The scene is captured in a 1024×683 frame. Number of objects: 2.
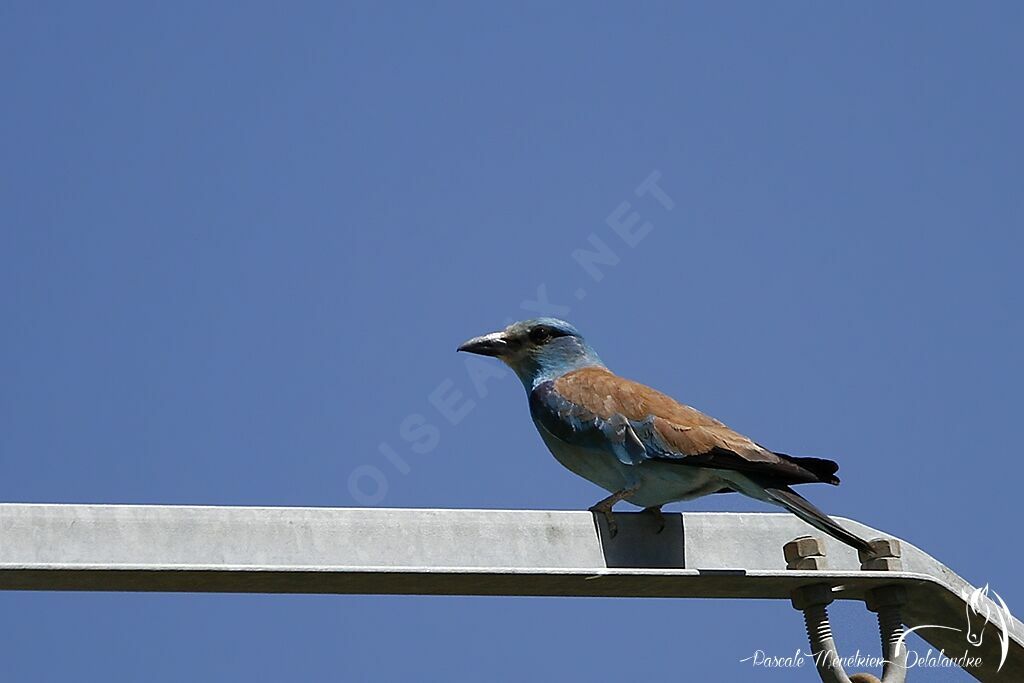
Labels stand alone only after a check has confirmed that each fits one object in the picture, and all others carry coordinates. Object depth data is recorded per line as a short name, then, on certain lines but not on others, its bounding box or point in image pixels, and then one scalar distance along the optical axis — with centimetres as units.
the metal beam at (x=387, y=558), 722
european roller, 1058
